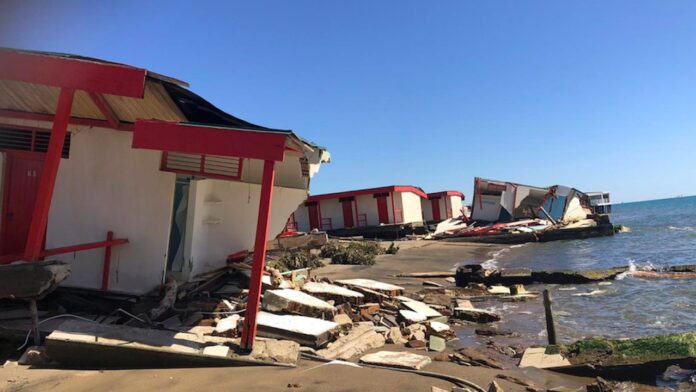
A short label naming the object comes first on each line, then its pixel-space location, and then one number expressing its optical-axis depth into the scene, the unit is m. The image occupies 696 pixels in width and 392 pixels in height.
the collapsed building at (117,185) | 6.32
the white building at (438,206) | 45.25
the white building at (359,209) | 36.97
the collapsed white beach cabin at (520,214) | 35.28
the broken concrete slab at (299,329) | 6.70
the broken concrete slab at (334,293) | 9.55
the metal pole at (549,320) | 8.04
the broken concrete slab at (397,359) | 6.18
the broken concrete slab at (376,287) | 11.26
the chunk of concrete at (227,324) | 6.66
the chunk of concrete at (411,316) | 9.18
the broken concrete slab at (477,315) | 10.39
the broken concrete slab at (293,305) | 7.91
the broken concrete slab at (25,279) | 5.61
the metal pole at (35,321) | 5.81
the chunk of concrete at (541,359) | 6.75
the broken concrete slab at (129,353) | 5.55
